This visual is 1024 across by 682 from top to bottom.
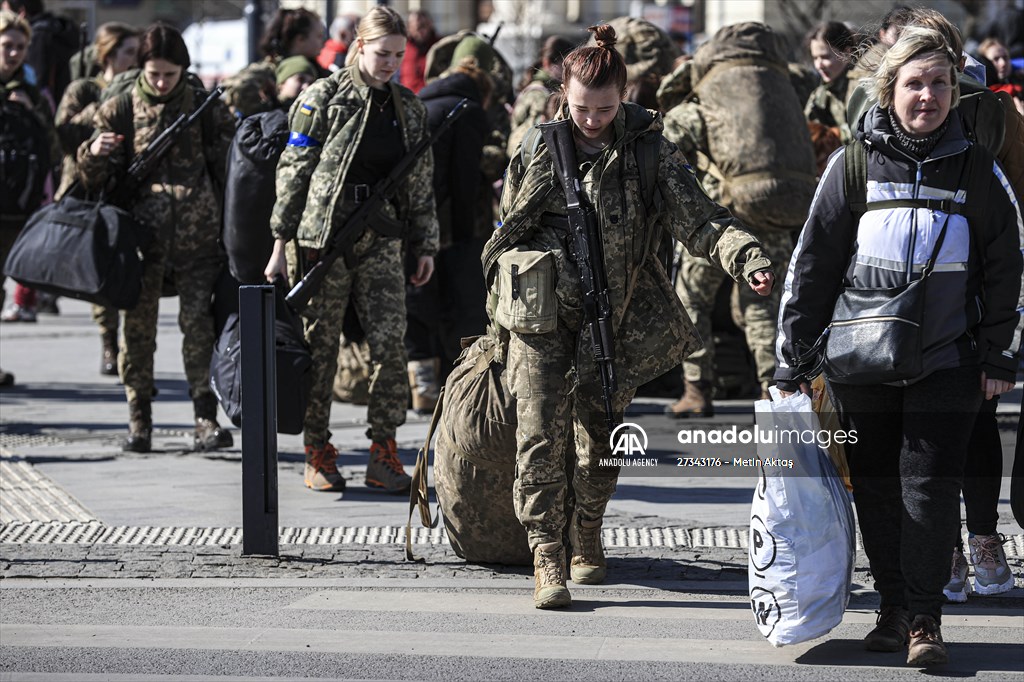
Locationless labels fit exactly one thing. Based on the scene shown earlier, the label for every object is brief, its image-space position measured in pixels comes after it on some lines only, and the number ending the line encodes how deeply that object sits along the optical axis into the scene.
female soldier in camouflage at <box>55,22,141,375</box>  21.67
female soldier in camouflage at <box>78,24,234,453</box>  16.89
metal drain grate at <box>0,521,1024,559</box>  13.16
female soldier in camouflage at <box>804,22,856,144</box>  19.81
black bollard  12.52
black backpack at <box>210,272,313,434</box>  14.20
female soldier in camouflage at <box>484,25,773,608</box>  11.23
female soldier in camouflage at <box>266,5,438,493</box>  14.61
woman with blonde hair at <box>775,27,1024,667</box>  9.84
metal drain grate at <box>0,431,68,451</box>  17.98
